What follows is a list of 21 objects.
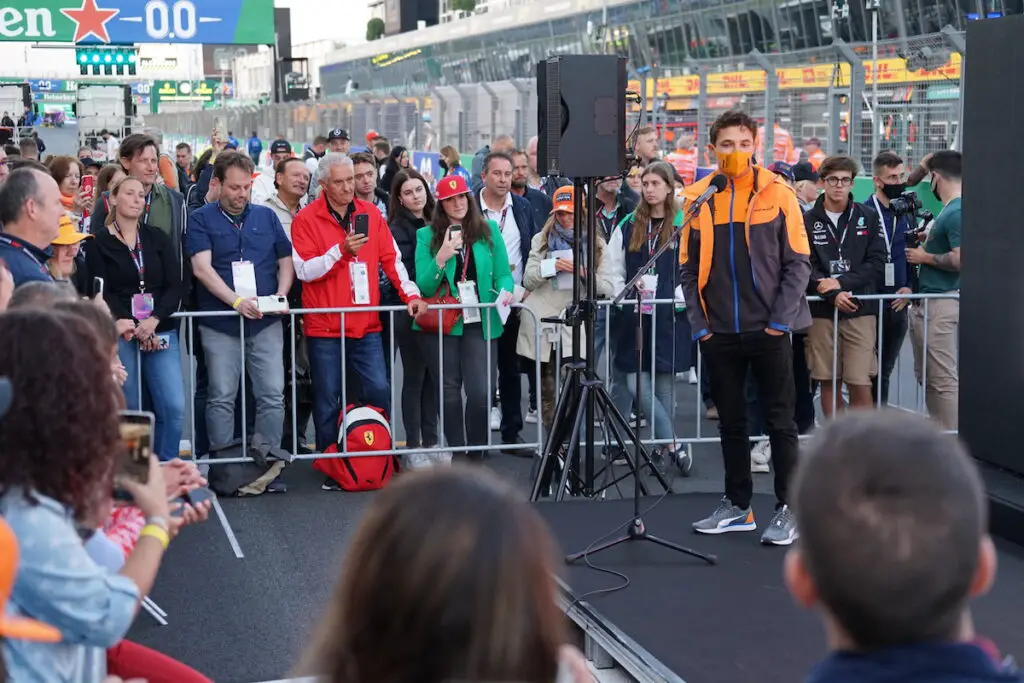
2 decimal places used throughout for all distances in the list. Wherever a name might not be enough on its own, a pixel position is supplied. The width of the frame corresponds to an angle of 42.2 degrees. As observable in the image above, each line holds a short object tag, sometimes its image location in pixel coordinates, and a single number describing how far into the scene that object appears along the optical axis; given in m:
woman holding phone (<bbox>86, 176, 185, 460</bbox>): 7.02
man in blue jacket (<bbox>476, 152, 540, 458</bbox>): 8.51
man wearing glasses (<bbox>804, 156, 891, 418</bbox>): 7.75
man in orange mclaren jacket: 5.75
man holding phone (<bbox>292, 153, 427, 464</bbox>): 7.62
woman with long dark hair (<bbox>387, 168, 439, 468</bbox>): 8.08
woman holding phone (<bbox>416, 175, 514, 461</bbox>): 7.81
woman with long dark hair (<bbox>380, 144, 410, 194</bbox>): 13.64
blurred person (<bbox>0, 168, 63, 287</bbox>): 5.30
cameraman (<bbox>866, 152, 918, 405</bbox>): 7.94
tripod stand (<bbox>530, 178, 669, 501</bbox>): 6.37
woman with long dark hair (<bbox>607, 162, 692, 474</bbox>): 7.77
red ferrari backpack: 7.57
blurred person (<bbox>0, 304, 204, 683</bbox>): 2.46
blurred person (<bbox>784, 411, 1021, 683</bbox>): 1.70
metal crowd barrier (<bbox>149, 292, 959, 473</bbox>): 7.55
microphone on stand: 5.54
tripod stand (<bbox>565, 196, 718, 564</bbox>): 5.50
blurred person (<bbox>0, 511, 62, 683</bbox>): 1.75
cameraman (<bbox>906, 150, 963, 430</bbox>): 7.87
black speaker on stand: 6.43
